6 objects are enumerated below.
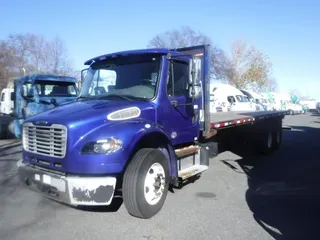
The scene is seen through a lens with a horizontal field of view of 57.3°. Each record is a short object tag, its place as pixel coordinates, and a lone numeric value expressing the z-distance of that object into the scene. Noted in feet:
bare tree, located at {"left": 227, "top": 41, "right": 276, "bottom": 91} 160.97
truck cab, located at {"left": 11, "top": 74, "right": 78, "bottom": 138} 32.68
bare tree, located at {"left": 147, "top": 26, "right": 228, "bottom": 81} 146.20
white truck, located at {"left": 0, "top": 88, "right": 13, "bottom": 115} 52.90
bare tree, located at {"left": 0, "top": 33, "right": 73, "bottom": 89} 136.36
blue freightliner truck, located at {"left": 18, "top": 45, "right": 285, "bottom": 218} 12.14
